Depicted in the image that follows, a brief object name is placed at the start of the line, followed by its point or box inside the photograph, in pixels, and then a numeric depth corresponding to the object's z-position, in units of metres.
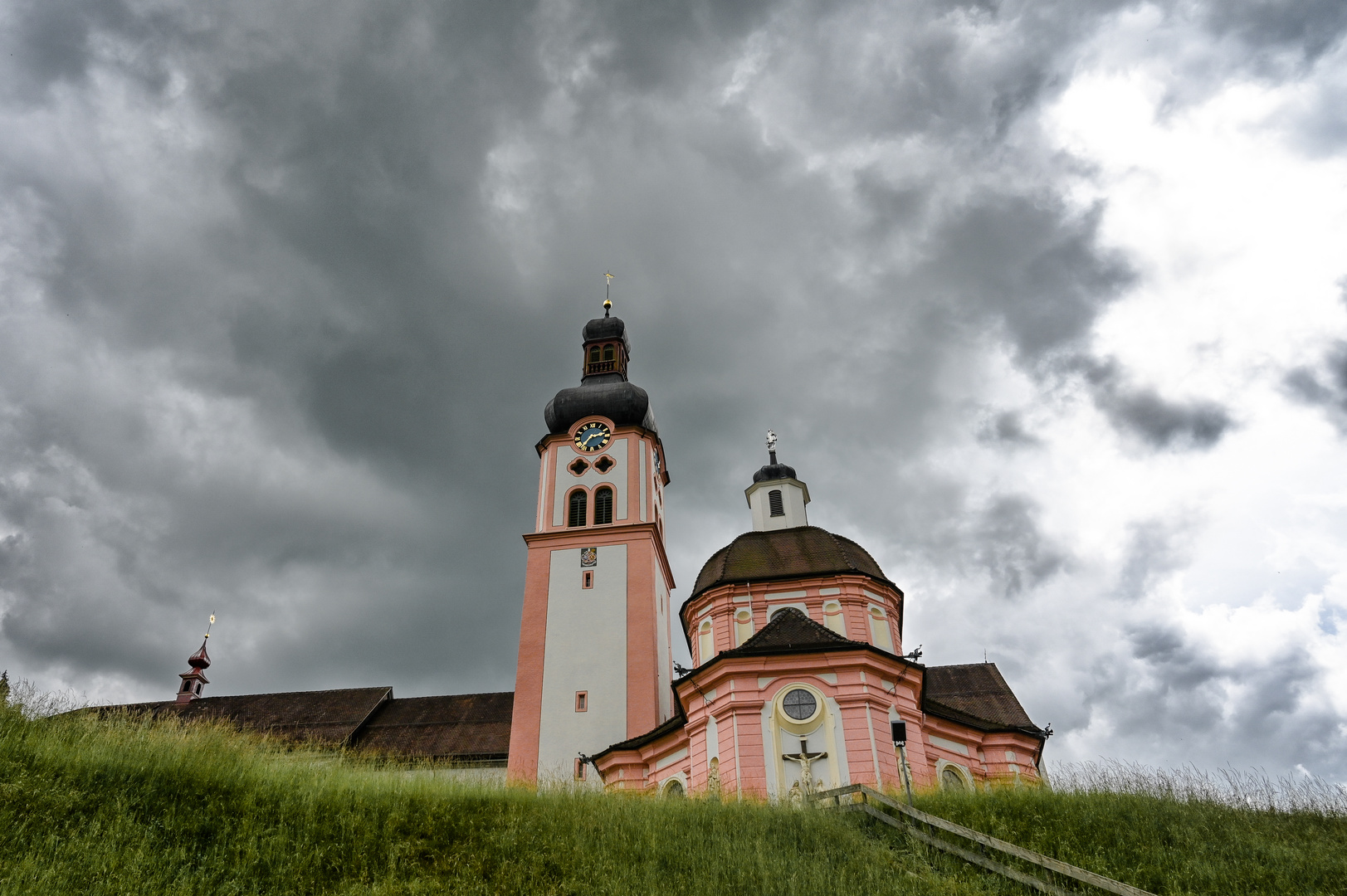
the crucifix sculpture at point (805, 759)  22.12
